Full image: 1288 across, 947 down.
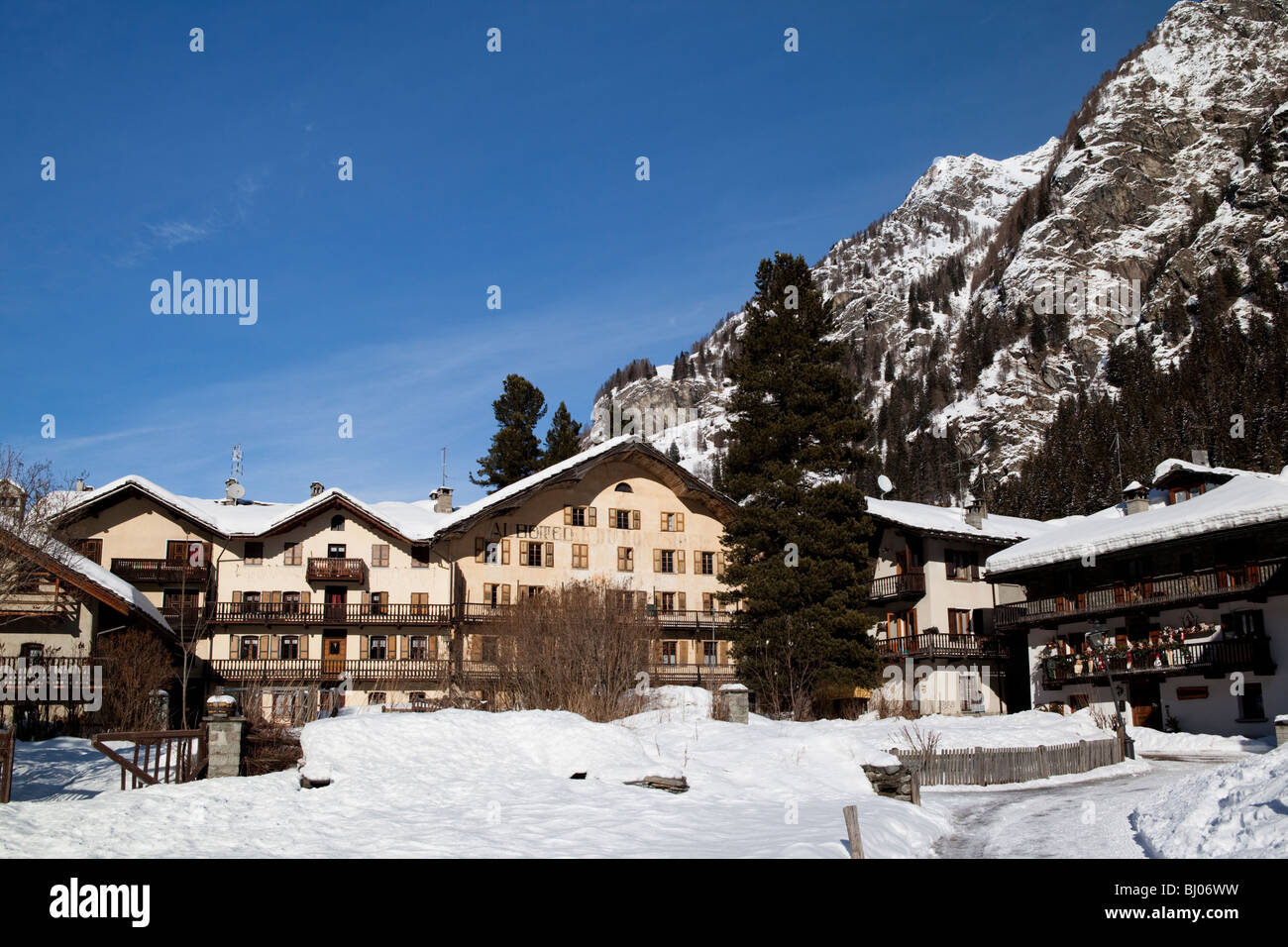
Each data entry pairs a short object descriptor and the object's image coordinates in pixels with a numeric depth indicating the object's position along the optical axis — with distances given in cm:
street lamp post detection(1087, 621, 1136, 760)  3014
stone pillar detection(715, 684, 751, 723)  2686
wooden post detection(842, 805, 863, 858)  1355
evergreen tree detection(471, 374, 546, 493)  7338
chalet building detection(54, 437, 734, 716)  5034
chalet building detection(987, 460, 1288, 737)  3584
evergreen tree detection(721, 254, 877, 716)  4088
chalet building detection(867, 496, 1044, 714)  4719
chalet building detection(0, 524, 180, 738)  3106
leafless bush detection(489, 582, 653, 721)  2922
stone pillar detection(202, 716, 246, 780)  1831
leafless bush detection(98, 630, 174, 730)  2962
